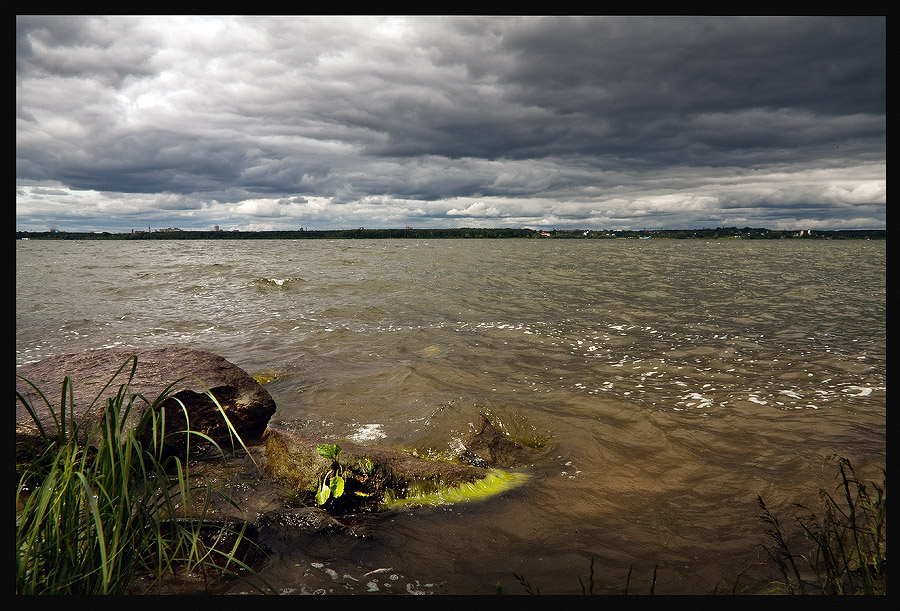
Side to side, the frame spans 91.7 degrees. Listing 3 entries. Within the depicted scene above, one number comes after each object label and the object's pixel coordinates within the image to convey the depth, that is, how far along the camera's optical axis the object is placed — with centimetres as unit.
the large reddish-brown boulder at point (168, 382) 548
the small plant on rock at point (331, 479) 437
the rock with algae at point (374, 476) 457
